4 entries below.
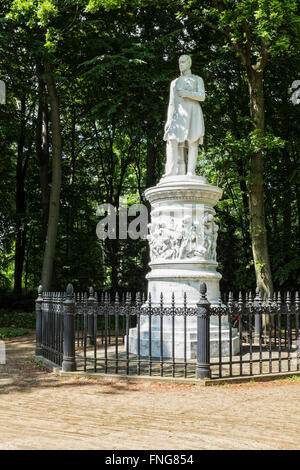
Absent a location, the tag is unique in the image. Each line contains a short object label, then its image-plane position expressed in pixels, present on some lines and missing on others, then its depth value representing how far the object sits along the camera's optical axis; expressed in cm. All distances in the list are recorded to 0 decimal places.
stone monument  989
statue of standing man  1078
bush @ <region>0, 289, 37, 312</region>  2129
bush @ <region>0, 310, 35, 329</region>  1836
